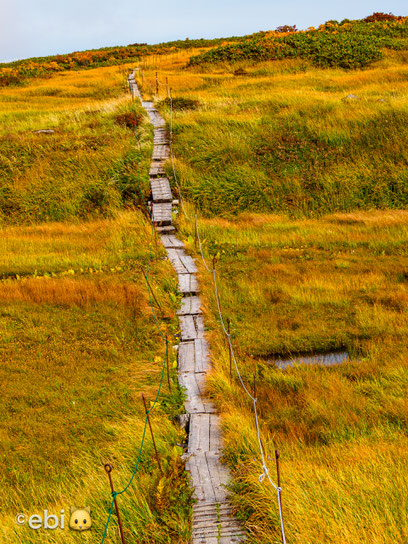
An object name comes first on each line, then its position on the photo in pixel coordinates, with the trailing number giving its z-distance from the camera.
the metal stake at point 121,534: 9.43
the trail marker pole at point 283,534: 8.97
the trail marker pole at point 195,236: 29.30
